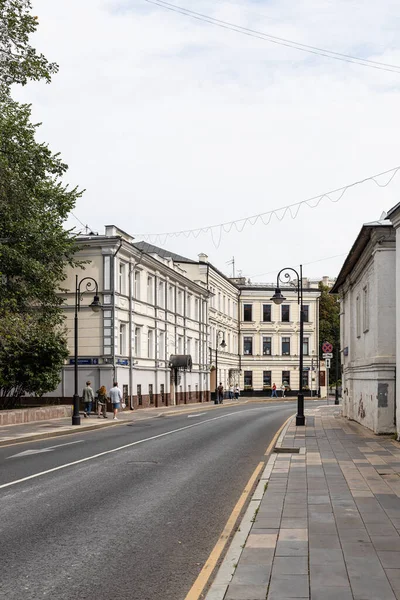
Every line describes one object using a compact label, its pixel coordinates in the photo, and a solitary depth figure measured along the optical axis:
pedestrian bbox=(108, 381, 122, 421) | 33.34
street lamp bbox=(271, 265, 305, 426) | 26.74
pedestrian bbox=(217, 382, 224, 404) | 57.31
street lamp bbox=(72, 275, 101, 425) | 27.89
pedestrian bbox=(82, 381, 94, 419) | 34.25
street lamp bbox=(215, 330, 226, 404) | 56.48
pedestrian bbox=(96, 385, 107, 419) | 34.32
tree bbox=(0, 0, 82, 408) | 20.86
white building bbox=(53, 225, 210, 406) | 40.16
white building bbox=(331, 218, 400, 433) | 22.55
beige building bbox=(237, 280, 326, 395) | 79.44
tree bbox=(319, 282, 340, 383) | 87.88
